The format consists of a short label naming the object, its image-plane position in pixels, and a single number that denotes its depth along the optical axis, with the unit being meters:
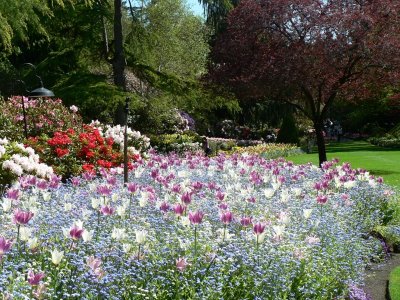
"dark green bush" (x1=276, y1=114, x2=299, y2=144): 28.97
